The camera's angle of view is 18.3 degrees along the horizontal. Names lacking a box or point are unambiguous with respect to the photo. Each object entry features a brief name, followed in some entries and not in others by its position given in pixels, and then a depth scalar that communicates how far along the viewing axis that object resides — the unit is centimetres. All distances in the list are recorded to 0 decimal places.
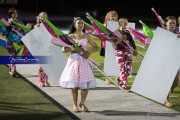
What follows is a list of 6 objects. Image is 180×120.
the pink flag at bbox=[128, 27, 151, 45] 1091
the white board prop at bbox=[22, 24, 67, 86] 1181
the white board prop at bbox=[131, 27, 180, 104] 943
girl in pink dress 930
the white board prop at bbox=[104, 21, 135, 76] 1305
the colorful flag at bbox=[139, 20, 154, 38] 1142
